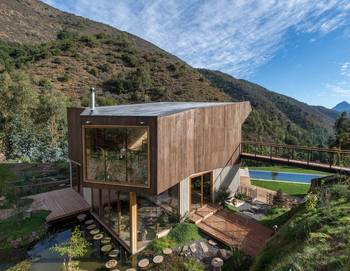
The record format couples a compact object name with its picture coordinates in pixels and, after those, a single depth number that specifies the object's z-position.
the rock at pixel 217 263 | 9.15
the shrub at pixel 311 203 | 8.79
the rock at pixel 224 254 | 9.92
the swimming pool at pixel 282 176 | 22.66
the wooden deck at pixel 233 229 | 10.56
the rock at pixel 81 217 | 13.40
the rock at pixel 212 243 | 10.90
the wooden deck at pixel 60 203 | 13.46
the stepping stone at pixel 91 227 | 12.40
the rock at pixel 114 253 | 10.22
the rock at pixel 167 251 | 10.09
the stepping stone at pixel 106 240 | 11.16
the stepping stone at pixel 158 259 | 9.59
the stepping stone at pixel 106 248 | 10.56
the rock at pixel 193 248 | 10.38
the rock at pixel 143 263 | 9.48
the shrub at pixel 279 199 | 14.41
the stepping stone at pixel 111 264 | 9.56
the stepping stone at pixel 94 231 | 11.90
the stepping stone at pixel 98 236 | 11.52
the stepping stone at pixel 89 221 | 12.92
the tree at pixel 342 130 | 26.72
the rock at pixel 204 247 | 10.41
